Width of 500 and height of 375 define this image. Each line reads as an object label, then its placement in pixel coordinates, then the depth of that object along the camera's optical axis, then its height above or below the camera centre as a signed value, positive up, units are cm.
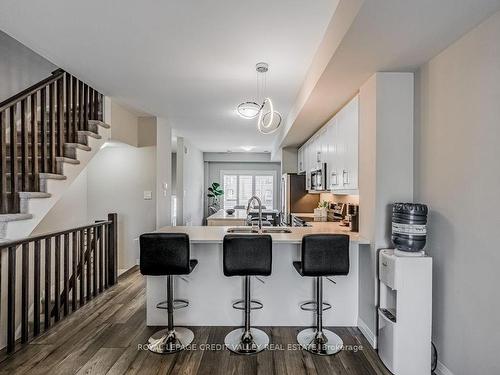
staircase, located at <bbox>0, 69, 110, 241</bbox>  272 +42
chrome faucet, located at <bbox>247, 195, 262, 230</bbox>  307 -31
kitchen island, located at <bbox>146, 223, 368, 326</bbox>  296 -104
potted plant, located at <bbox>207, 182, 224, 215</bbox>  945 -31
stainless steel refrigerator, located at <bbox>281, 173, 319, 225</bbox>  616 -22
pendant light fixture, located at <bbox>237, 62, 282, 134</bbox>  298 +88
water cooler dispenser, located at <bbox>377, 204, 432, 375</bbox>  215 -84
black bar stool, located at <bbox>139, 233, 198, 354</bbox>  245 -55
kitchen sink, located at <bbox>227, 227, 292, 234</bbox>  327 -48
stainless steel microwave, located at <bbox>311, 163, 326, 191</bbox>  423 +11
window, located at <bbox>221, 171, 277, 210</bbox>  981 +0
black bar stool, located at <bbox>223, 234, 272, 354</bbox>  247 -56
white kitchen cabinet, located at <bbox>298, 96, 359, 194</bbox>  307 +45
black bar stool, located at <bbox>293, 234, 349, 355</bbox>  244 -56
